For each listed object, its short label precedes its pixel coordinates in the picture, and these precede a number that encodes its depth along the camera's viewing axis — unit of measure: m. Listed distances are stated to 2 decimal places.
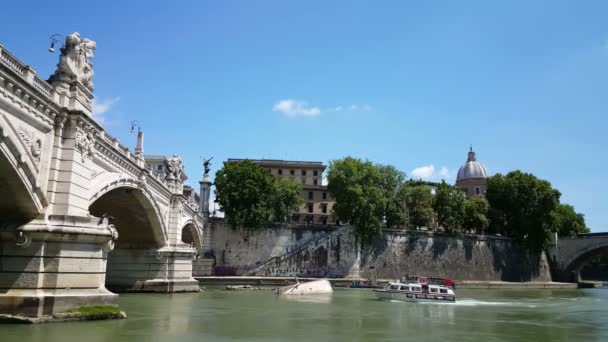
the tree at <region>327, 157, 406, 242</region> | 61.38
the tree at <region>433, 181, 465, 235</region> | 68.06
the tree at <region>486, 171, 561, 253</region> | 71.44
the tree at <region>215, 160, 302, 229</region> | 59.62
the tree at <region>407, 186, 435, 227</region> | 70.88
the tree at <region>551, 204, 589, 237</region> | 88.94
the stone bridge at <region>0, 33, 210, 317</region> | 16.67
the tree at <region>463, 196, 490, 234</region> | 71.19
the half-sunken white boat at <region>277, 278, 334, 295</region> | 41.44
